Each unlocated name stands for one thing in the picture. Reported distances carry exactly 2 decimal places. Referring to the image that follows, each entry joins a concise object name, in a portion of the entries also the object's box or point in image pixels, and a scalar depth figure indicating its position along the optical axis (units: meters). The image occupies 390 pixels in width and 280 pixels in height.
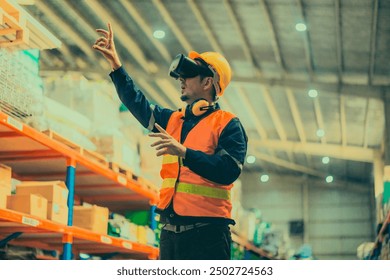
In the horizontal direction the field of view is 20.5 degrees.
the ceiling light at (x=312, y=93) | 10.60
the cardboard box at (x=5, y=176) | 5.09
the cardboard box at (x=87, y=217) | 6.26
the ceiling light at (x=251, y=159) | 16.95
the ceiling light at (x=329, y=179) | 15.85
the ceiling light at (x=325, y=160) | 13.60
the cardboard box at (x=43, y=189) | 5.53
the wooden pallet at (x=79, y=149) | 5.66
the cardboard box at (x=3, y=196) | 5.07
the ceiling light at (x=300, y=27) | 8.32
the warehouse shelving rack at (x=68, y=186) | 5.29
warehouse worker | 3.42
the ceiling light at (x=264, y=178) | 19.02
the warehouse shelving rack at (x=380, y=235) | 7.12
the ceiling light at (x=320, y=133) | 11.63
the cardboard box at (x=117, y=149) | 6.47
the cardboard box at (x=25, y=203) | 5.18
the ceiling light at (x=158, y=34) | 8.71
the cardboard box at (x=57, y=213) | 5.53
